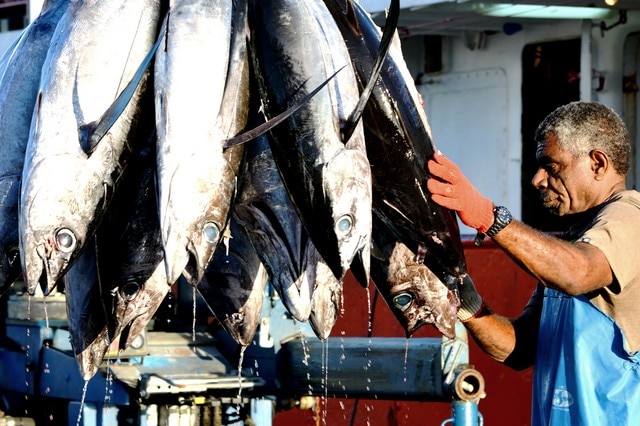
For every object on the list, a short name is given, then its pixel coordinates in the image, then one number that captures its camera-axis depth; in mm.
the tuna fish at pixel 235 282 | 4121
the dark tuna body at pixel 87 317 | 3898
